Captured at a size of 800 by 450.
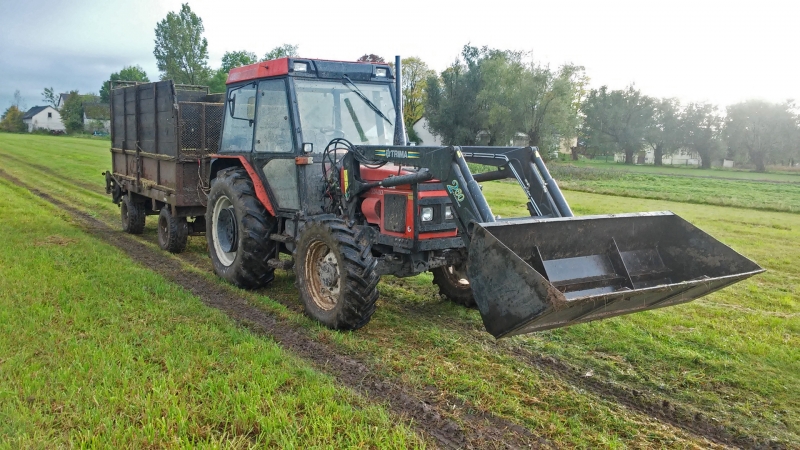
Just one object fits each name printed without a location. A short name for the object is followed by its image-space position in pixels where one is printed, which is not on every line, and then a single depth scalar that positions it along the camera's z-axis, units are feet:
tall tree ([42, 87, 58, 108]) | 365.61
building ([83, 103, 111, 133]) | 236.84
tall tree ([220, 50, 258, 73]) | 224.29
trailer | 30.86
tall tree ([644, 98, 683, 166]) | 182.60
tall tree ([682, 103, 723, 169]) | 172.04
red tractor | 14.49
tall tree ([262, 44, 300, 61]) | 209.05
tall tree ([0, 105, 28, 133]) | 270.94
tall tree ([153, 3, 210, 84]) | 182.39
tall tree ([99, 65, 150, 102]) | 296.51
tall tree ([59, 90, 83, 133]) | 228.22
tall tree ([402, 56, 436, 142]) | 207.72
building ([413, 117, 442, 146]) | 164.91
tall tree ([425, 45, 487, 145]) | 144.46
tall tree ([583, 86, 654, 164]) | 192.65
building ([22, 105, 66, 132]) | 325.01
